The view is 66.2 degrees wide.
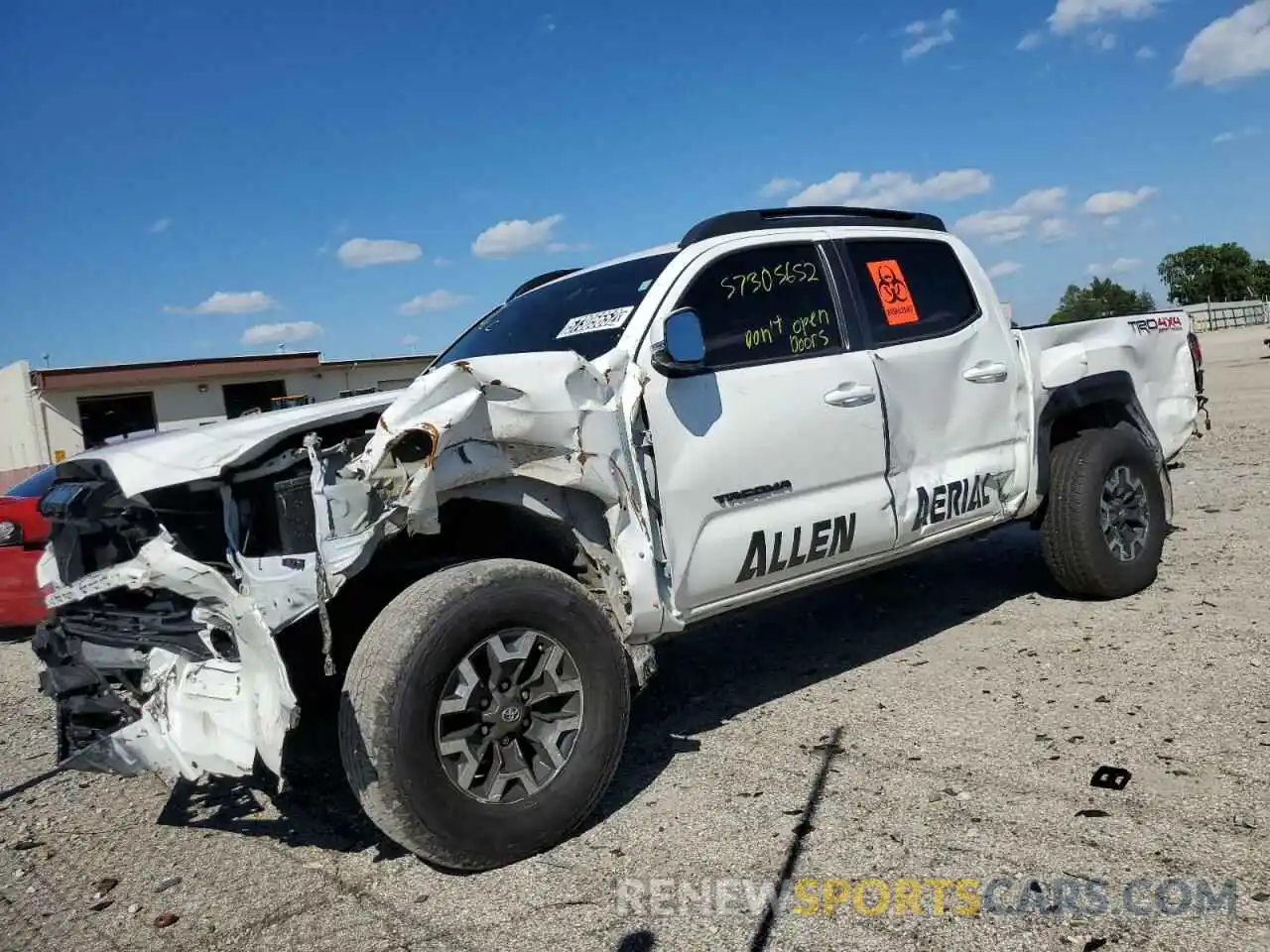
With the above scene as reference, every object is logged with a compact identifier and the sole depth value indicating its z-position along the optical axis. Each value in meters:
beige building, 23.77
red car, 6.67
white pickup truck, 2.85
